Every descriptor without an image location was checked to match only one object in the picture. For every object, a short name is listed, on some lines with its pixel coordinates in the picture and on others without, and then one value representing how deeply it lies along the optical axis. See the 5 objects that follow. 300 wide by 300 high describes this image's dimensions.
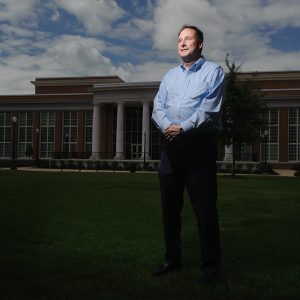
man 4.16
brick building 55.69
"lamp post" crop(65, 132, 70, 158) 61.04
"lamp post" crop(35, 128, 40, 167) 61.06
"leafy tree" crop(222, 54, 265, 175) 29.39
